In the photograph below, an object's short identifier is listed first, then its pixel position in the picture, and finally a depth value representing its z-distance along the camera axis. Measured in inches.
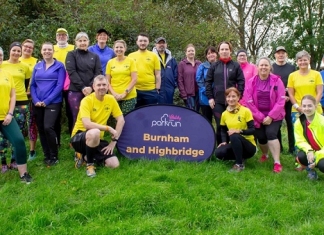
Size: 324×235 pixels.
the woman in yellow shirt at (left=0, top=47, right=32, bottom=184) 197.6
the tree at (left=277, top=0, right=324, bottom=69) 856.9
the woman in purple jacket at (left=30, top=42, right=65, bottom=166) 225.9
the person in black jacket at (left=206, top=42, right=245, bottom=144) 237.5
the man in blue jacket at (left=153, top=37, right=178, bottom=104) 275.0
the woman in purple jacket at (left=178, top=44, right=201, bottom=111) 277.7
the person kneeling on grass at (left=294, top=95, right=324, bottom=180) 199.9
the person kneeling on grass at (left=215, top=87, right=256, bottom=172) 216.8
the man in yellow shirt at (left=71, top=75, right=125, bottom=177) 208.2
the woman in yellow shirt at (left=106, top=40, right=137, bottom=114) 240.2
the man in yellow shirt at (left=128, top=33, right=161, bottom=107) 257.4
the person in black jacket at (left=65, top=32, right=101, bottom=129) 231.9
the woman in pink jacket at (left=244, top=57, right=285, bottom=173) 225.8
